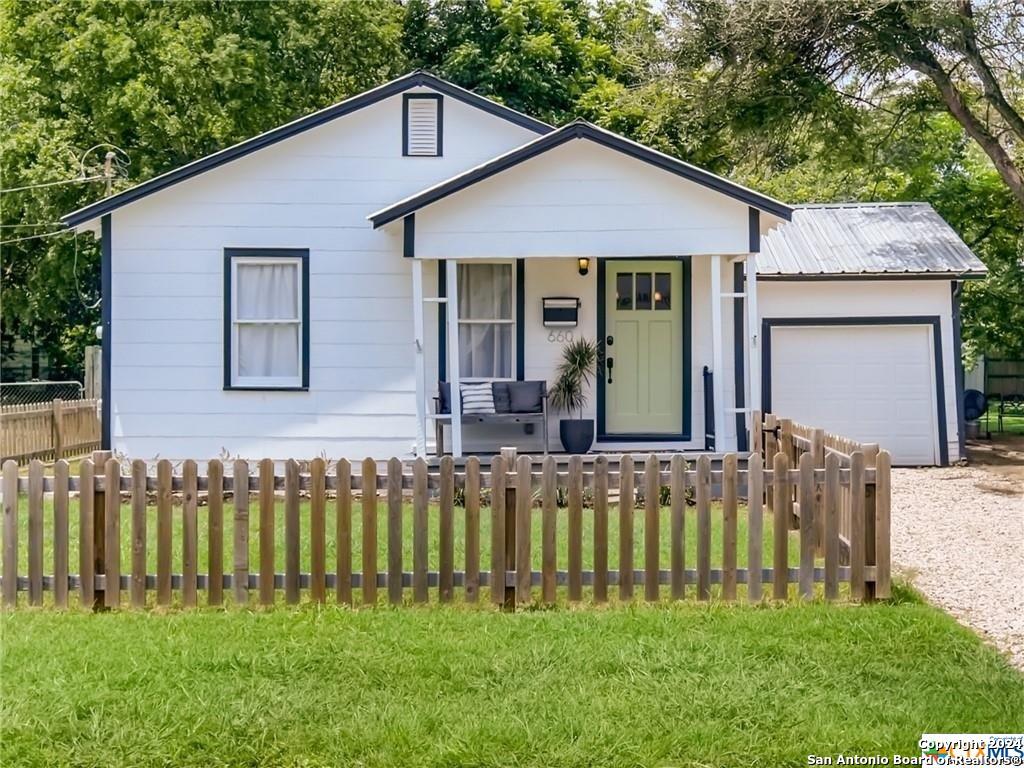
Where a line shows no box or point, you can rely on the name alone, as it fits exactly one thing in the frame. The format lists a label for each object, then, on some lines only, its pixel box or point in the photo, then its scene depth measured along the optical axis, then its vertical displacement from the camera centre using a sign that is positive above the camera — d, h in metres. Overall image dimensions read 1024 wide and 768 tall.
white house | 13.30 +1.12
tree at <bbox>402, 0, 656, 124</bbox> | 26.72 +9.35
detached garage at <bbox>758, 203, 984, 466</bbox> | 15.31 +0.64
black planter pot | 13.23 -0.49
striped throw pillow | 12.88 -0.04
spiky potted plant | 13.29 +0.13
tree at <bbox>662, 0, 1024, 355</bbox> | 15.59 +5.18
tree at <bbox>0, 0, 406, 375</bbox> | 23.91 +7.42
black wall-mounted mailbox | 13.52 +1.09
